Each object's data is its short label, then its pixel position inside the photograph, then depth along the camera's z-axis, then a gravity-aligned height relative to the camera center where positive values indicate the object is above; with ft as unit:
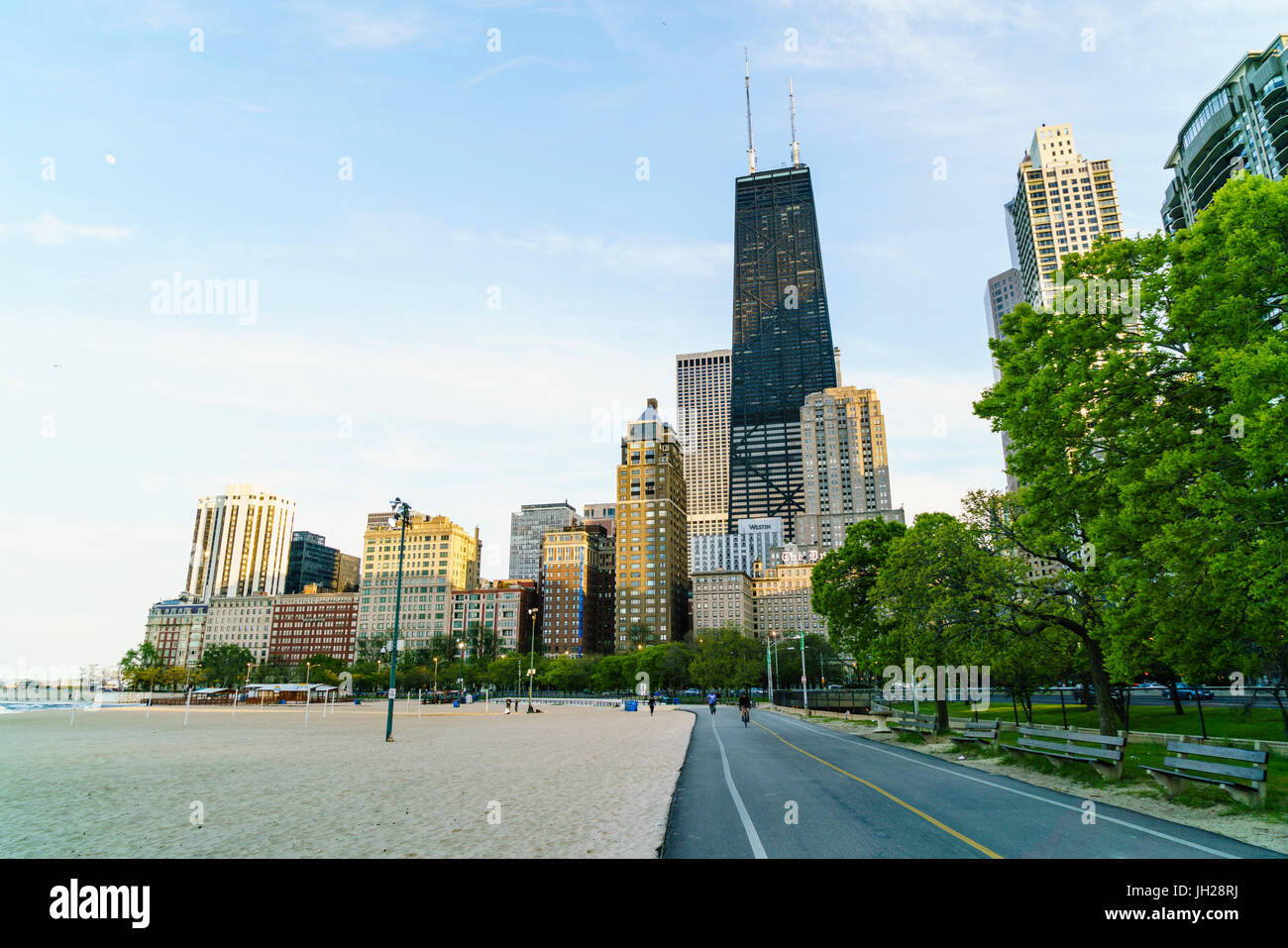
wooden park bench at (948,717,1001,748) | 73.77 -11.61
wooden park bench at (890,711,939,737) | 99.05 -14.95
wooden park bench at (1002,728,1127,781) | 50.08 -9.66
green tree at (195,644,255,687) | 537.24 -29.26
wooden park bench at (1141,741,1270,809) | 38.06 -8.45
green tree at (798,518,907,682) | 134.82 +8.65
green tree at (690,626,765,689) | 359.05 -18.72
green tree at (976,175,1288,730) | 40.88 +13.47
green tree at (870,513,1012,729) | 71.05 +2.96
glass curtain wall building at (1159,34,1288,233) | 297.33 +235.95
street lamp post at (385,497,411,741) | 122.72 +21.13
